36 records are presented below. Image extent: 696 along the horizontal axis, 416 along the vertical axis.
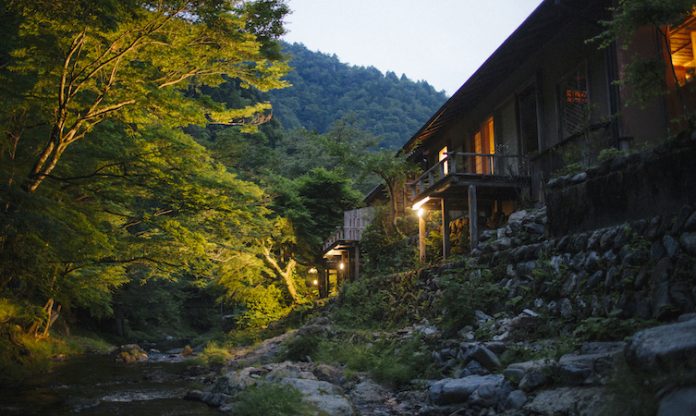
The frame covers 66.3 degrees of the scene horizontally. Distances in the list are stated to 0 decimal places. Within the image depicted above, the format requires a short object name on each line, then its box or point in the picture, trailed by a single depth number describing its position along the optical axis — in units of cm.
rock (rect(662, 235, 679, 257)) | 678
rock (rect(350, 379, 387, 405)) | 871
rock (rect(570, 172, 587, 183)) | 905
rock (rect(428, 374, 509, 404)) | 670
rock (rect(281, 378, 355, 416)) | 778
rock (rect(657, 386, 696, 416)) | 386
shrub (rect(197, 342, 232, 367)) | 1820
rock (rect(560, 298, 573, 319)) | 804
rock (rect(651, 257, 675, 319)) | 642
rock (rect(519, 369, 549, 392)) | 619
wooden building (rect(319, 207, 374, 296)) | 2584
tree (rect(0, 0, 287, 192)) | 904
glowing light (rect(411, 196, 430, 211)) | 1685
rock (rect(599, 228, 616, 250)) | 798
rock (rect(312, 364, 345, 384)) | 1039
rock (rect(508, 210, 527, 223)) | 1235
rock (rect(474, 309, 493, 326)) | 972
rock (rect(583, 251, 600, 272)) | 812
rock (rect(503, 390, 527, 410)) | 610
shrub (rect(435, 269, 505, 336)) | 1019
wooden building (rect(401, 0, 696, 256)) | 1154
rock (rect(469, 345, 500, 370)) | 772
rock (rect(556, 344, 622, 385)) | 564
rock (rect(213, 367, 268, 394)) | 1076
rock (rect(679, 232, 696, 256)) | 649
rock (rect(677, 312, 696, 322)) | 583
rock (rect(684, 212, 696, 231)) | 659
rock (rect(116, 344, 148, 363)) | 2128
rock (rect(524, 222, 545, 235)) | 1068
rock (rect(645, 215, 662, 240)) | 718
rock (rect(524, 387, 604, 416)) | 514
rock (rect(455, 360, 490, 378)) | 776
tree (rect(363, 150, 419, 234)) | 2125
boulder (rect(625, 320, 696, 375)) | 427
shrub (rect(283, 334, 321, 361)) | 1384
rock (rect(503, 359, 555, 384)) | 626
